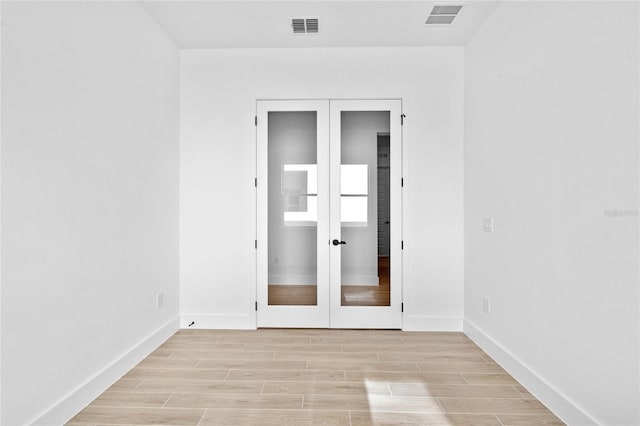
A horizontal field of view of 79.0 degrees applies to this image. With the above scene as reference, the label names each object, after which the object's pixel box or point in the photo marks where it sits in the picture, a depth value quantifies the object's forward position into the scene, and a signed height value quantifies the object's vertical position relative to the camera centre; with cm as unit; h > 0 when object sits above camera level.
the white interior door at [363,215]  402 -9
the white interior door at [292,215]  405 -9
